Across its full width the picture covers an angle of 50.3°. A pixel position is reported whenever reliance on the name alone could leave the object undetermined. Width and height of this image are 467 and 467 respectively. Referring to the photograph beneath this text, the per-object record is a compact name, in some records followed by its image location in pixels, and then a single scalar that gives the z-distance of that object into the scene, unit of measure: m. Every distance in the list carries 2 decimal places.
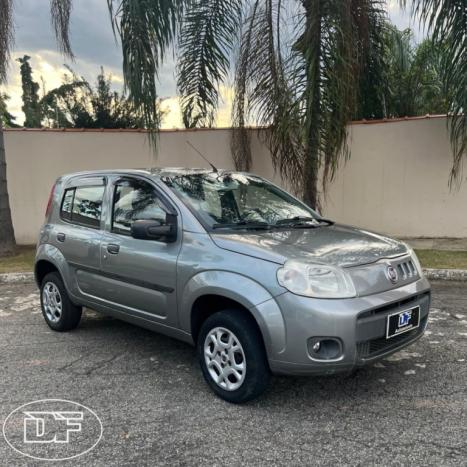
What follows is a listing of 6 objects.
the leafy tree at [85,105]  19.31
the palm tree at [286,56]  6.90
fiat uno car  3.13
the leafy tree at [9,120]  23.98
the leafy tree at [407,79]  10.59
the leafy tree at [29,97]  23.13
